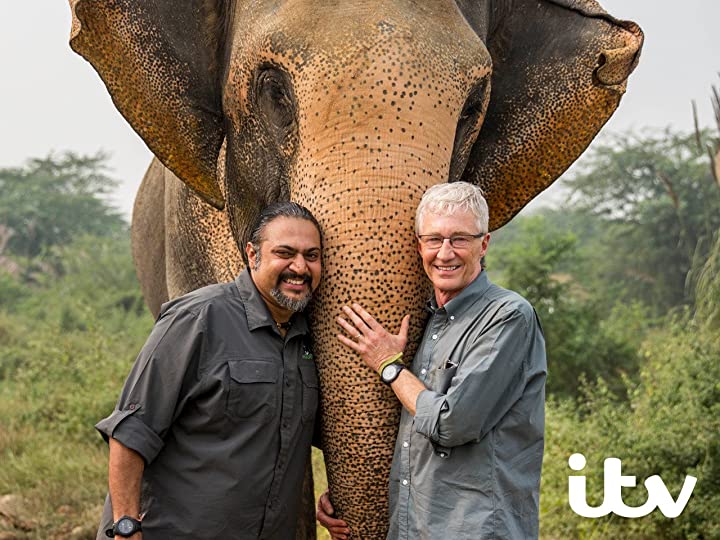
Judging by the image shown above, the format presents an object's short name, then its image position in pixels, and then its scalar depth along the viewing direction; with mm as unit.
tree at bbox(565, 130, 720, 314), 17406
